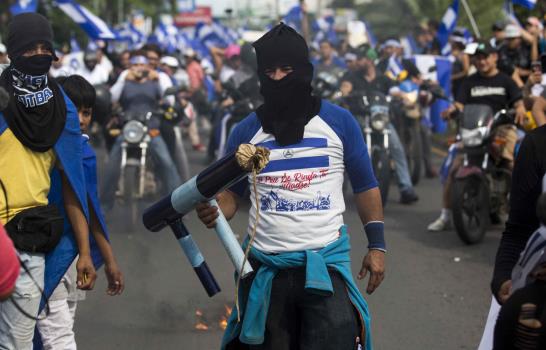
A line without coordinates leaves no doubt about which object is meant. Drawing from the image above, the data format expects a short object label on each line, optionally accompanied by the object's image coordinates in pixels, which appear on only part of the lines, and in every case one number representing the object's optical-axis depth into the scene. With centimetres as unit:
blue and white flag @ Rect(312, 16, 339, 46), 3111
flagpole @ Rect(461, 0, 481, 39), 1864
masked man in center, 426
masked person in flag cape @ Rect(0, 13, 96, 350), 437
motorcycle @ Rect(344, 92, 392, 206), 1189
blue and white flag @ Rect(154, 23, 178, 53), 3472
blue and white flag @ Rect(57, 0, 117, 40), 1834
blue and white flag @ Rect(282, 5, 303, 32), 3059
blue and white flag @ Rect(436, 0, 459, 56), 1962
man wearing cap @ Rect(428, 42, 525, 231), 1024
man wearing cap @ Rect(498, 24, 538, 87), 1459
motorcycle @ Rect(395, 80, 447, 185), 1418
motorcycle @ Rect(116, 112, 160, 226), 1116
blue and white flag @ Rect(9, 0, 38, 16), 1798
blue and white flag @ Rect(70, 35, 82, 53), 2813
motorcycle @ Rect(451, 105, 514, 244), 987
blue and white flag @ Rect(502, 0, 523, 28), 1826
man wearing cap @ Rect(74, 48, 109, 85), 2147
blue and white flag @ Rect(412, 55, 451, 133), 1794
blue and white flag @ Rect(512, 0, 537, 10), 1589
